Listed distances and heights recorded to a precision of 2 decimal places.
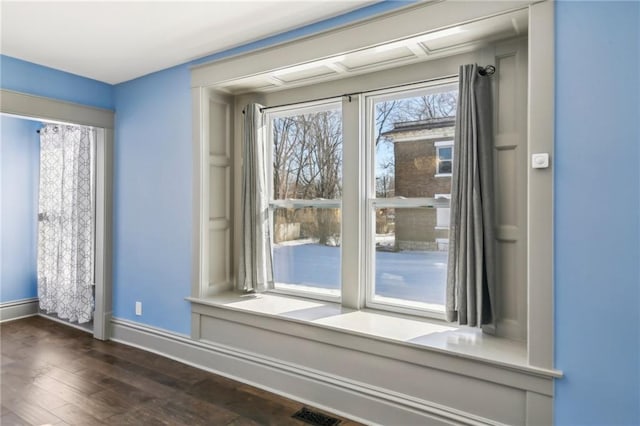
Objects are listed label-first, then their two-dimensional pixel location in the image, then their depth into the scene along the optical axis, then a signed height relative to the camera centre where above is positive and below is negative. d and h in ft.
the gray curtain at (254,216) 10.52 -0.27
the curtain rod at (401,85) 7.45 +2.78
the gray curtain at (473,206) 7.16 +0.00
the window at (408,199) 8.45 +0.17
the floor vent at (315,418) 7.61 -4.38
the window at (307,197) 10.00 +0.26
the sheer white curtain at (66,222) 13.62 -0.58
